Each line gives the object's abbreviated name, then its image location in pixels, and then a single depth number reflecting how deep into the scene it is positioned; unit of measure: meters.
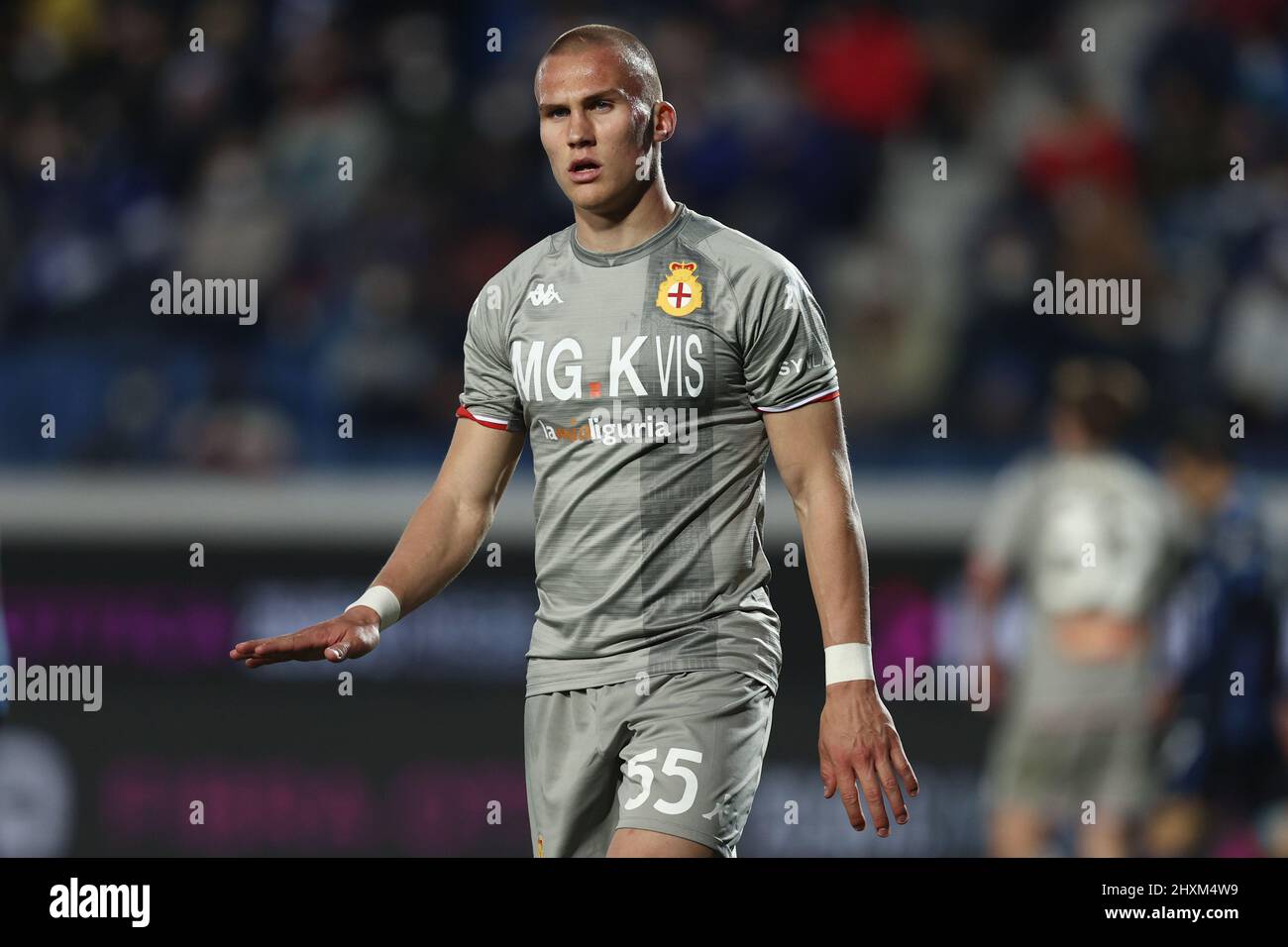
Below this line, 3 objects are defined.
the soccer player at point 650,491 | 3.15
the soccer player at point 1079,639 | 6.65
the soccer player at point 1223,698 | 6.61
